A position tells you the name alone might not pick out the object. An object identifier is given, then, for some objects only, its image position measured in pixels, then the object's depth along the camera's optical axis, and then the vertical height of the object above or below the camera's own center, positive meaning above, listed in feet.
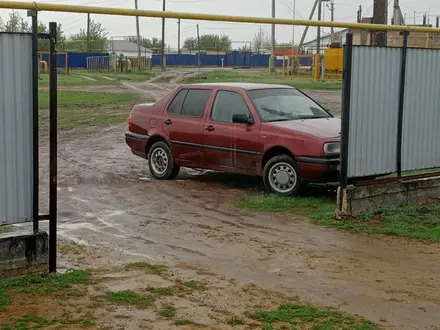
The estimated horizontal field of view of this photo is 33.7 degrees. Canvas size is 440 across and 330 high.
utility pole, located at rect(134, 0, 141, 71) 197.86 +10.27
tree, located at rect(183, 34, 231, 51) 317.42 +13.71
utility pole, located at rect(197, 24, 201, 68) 254.39 +9.32
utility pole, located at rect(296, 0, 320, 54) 157.07 +9.57
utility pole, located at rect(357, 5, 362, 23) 163.43 +14.33
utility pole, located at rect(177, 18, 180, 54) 299.58 +15.33
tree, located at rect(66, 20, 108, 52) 259.43 +11.02
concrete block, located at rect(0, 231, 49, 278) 20.26 -5.16
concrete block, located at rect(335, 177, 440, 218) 29.91 -5.10
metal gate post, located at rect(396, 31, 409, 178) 31.55 -1.07
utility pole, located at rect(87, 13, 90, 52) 251.60 +12.26
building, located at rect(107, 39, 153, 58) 314.51 +11.65
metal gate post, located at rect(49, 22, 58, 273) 20.43 -2.18
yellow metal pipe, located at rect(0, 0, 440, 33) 19.83 +1.98
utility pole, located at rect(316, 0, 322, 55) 161.27 +15.27
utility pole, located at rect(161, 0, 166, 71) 214.34 +9.52
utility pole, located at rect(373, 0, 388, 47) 56.85 +5.06
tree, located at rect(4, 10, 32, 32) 138.80 +10.34
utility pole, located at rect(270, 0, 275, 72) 169.01 +7.86
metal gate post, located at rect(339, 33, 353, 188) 28.91 -1.34
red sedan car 33.45 -2.97
